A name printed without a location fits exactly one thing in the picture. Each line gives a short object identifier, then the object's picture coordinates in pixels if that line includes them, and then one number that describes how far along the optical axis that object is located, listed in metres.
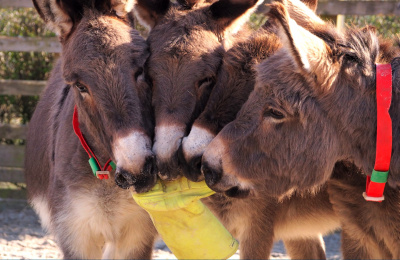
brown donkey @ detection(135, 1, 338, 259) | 6.44
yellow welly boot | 6.38
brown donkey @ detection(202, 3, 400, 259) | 5.75
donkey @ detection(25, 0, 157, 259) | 6.21
